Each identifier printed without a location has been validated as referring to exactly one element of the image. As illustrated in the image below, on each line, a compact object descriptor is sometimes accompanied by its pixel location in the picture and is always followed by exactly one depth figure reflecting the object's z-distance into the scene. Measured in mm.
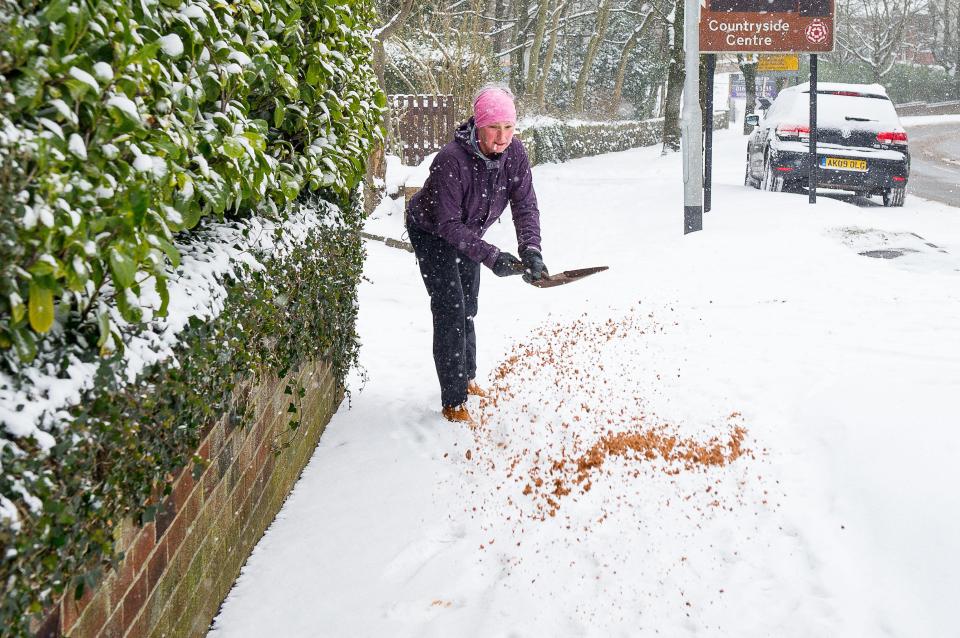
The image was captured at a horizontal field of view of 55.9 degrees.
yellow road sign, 20244
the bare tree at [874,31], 53812
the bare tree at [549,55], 28375
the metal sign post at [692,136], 10695
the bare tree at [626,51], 32188
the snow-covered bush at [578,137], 22000
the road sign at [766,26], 11727
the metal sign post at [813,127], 12375
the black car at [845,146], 13312
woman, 4605
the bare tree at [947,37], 54562
